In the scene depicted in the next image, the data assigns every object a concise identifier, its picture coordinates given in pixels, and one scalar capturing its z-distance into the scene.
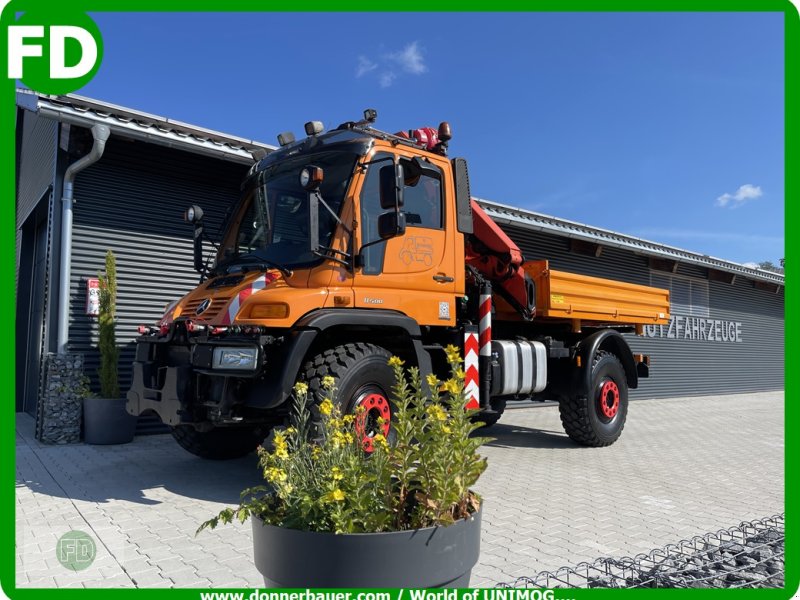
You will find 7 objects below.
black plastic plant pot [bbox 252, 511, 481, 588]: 2.01
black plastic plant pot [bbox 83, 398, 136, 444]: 6.74
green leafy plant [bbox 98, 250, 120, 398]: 6.91
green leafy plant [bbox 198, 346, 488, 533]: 2.15
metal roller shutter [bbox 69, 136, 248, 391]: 7.30
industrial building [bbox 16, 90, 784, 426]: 7.02
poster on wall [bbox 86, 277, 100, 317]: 7.11
